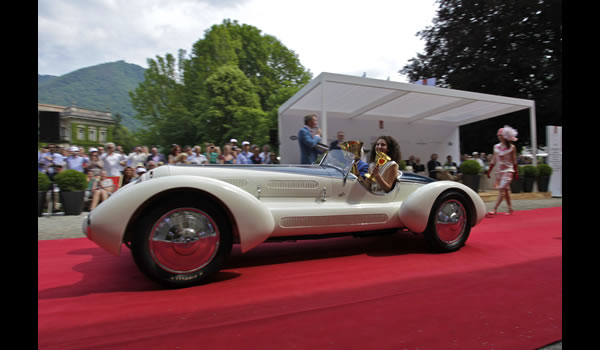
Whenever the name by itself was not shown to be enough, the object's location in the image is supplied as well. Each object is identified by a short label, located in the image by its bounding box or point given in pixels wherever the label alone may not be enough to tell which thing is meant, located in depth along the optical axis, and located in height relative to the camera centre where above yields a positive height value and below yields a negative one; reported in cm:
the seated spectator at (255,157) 891 +50
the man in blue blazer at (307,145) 441 +40
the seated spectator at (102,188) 706 -25
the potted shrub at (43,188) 656 -23
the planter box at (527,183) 1088 -25
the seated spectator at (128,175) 624 +2
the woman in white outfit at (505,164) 648 +22
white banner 1108 +61
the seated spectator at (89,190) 721 -30
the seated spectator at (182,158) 669 +36
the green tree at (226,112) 2355 +444
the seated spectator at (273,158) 905 +48
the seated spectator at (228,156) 778 +46
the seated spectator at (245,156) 855 +51
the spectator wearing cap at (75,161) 782 +35
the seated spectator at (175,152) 732 +52
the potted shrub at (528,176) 1084 -2
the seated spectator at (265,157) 933 +52
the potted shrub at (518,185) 1079 -31
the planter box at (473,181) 1027 -17
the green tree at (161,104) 2508 +561
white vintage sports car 236 -30
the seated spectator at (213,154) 814 +53
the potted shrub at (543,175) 1106 +1
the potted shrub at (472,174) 1030 +4
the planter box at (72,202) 668 -51
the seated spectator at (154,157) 798 +45
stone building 6494 +1001
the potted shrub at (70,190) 669 -28
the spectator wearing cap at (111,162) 770 +32
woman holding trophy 347 +2
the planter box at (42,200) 655 -47
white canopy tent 1034 +249
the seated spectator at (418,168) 1176 +26
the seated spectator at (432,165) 1159 +36
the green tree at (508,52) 1653 +625
